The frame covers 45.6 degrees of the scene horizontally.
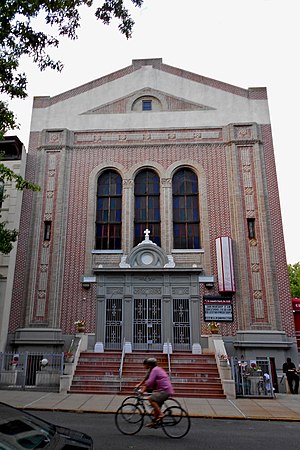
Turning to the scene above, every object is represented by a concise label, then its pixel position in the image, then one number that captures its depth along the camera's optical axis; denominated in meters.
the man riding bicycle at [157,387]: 7.45
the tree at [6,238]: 14.11
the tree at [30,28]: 8.51
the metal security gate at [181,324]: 16.20
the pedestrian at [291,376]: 14.35
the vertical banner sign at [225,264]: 16.52
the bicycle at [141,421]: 7.39
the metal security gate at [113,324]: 16.41
